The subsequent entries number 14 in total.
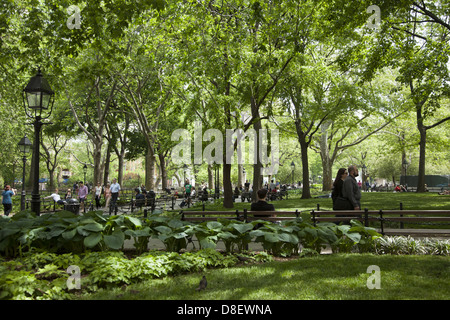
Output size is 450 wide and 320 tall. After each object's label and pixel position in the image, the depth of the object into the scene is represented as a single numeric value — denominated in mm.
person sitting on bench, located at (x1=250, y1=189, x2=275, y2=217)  8359
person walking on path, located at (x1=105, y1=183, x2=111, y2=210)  23025
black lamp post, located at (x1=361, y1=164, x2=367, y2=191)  53781
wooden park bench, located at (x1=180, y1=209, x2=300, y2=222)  8125
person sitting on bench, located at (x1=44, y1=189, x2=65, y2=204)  18467
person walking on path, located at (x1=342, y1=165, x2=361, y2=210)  8727
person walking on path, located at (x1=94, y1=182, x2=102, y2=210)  22609
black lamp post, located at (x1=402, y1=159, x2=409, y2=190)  43484
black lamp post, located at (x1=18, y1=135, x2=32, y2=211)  18969
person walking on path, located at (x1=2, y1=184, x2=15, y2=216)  17078
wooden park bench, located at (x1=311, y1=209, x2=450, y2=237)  7965
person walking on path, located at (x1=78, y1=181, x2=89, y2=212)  20297
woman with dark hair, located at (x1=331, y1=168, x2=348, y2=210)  8922
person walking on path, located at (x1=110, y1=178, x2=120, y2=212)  20408
